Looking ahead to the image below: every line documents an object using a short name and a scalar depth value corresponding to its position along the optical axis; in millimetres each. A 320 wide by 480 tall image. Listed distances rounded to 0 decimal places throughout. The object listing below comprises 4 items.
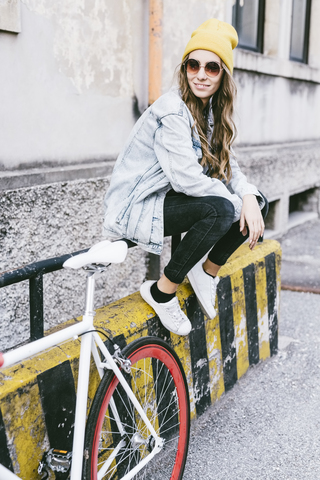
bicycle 1706
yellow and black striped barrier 1721
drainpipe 4167
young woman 2248
